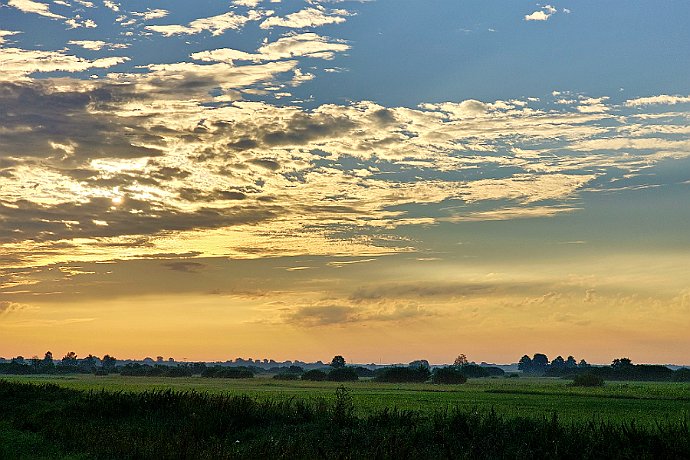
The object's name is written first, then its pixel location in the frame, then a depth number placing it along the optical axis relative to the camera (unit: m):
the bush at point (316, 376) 146.93
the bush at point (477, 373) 198.62
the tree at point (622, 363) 169.64
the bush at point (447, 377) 128.25
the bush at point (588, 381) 111.74
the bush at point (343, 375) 142.62
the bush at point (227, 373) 159.38
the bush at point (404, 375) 132.75
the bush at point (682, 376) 149.62
